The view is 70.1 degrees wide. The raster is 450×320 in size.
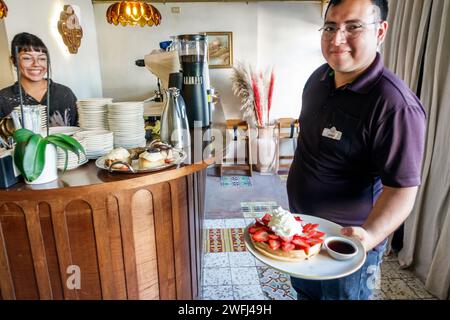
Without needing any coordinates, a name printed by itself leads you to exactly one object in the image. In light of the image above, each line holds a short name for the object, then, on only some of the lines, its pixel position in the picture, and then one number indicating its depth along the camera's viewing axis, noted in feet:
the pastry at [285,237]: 3.26
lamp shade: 11.18
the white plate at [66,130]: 5.27
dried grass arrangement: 15.97
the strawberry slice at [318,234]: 3.49
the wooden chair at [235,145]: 16.43
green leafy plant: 3.88
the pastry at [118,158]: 4.44
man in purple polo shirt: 3.54
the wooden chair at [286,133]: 16.56
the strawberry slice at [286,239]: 3.38
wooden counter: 4.11
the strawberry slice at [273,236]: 3.43
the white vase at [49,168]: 4.08
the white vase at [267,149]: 16.49
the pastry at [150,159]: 4.57
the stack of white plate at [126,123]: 5.44
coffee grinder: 6.27
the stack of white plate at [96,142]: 5.06
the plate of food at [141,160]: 4.44
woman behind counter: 8.36
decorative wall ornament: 12.37
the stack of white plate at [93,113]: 5.61
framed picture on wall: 16.25
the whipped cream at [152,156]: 4.59
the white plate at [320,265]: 2.98
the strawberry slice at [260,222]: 3.86
